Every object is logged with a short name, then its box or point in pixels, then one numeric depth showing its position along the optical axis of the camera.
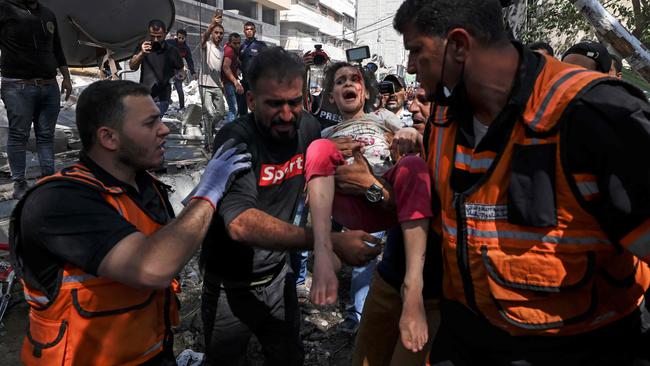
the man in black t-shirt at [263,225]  2.21
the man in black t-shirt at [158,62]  6.74
